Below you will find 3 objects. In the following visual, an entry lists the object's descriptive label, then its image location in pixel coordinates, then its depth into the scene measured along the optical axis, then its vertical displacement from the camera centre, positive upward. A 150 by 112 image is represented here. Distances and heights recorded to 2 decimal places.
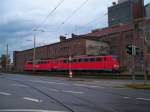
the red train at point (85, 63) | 27.08 -0.35
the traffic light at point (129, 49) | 13.33 +1.03
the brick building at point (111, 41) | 38.05 +5.43
